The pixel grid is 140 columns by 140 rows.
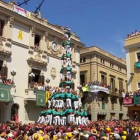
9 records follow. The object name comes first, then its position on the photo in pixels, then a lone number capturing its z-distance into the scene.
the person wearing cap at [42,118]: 18.22
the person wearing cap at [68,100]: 17.81
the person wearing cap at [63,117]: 17.23
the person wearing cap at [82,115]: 18.09
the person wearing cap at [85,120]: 17.96
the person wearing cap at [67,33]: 20.20
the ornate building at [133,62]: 27.94
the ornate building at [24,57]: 22.70
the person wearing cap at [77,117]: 17.54
